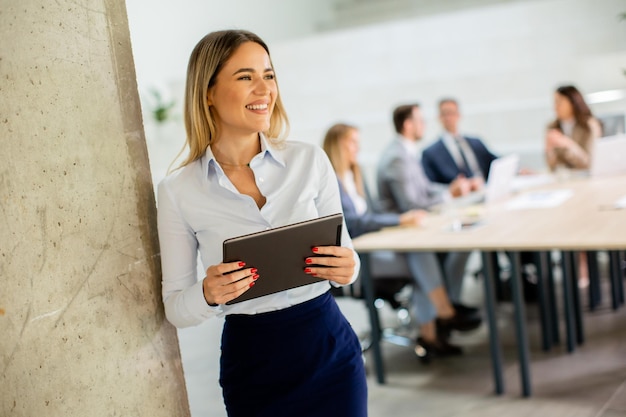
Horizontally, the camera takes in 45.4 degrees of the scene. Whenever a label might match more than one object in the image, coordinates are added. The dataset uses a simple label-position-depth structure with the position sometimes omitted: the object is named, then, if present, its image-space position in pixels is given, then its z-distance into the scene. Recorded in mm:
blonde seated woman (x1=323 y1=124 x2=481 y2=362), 4191
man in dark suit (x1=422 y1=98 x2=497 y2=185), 5609
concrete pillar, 1643
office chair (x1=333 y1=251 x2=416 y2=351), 4273
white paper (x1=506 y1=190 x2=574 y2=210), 4310
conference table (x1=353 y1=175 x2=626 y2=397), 3346
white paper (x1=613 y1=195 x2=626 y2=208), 3884
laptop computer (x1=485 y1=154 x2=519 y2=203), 4539
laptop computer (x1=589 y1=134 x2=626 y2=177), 4883
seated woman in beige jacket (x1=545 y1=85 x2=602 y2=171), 5449
